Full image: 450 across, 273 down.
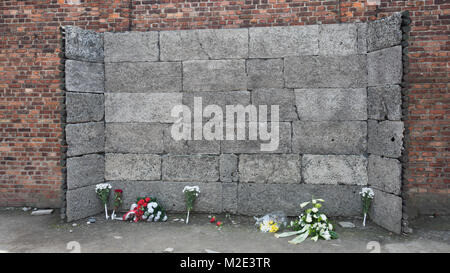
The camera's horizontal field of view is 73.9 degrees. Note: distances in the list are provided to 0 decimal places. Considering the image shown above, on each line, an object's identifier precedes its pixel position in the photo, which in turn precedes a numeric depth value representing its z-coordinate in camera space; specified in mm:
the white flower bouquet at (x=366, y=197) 4555
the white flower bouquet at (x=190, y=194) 4828
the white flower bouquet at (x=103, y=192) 4966
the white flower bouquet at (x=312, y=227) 4078
